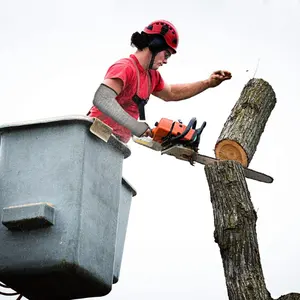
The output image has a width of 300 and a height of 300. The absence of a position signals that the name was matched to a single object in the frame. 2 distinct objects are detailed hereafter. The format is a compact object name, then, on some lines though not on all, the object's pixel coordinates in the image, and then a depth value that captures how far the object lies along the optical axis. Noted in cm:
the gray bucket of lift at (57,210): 977
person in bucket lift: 1073
